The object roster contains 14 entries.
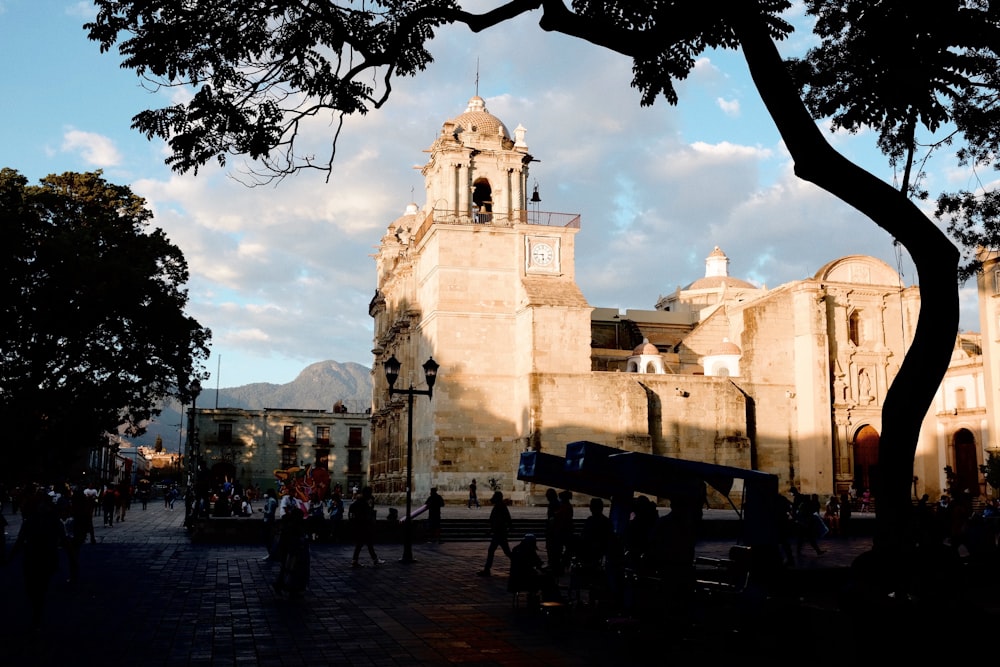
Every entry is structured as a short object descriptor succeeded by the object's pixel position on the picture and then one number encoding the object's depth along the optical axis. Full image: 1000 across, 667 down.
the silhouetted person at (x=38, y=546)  10.02
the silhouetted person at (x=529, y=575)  10.78
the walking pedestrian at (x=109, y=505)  31.08
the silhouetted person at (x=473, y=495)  35.44
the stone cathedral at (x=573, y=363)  38.22
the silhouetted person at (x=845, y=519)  28.02
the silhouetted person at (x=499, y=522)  16.36
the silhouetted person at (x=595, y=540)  11.76
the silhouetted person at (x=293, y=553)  12.73
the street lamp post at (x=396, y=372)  20.07
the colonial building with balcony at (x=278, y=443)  68.94
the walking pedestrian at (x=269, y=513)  19.88
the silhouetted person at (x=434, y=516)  24.67
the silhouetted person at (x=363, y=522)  17.47
